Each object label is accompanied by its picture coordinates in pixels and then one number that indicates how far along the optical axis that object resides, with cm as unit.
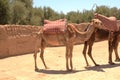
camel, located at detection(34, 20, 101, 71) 587
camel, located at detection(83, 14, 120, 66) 645
